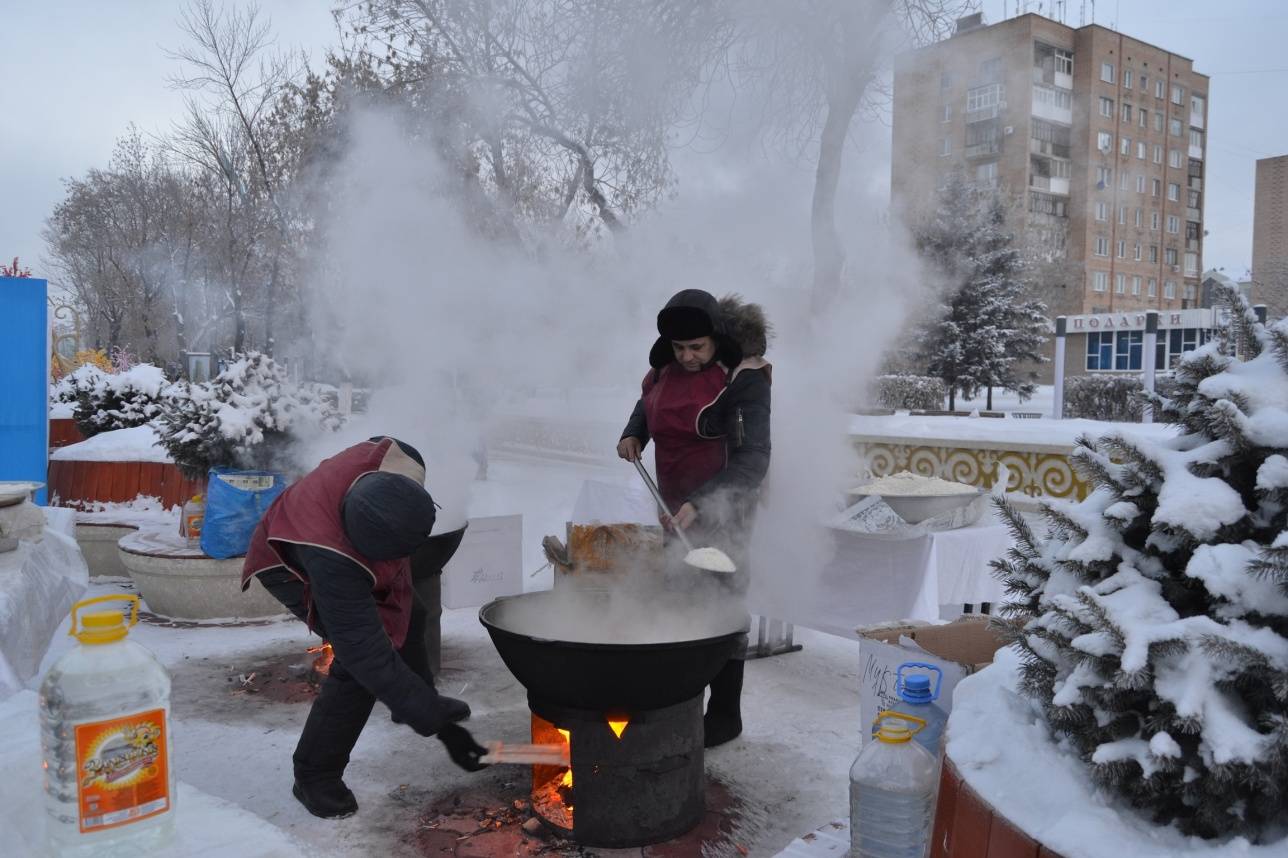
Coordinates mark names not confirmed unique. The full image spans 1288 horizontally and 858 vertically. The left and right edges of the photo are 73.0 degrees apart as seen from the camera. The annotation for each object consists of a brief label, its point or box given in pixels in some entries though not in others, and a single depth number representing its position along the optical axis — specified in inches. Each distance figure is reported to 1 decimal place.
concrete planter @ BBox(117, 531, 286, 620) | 216.1
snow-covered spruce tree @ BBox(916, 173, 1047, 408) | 867.4
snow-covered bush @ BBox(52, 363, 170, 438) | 340.5
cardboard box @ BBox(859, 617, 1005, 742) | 112.7
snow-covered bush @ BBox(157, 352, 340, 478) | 219.1
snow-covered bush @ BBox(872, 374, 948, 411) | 674.8
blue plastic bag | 214.1
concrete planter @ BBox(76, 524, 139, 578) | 261.7
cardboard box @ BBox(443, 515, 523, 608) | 222.5
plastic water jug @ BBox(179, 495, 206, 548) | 224.4
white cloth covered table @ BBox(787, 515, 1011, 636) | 172.9
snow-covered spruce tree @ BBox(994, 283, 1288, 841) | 49.2
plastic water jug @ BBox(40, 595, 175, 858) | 58.9
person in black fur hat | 140.5
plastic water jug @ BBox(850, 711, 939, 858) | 88.5
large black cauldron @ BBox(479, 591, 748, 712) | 101.3
